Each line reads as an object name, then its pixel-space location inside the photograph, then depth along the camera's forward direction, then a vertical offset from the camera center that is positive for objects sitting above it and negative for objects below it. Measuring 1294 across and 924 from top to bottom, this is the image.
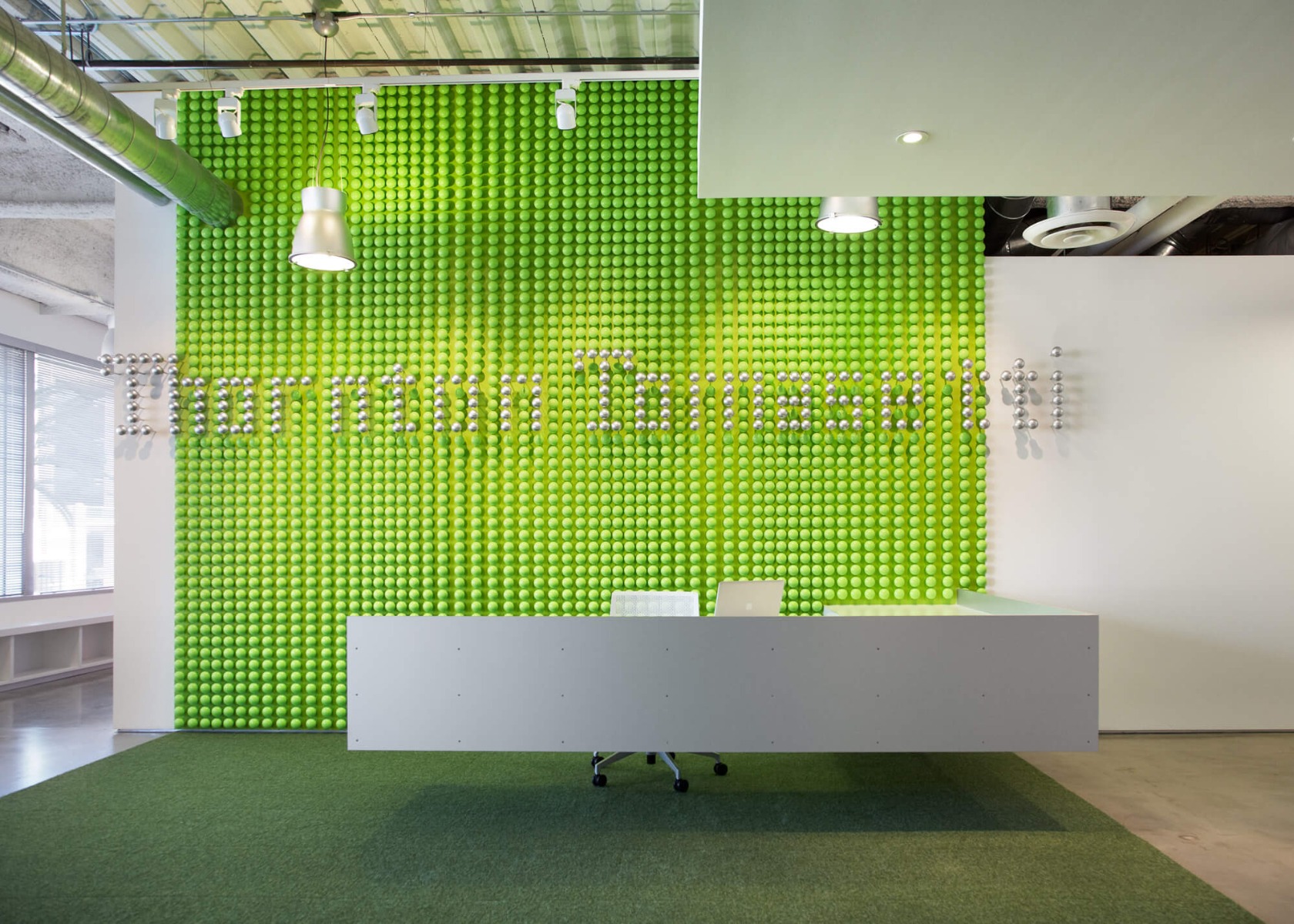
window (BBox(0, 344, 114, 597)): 8.62 +0.03
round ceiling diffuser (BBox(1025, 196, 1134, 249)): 4.96 +1.46
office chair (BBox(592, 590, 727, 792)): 5.31 -0.79
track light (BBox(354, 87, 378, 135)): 5.20 +2.20
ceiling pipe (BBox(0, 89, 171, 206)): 4.59 +1.97
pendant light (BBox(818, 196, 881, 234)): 5.07 +1.54
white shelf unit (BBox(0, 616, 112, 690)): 7.86 -1.71
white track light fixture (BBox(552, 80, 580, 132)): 5.06 +2.20
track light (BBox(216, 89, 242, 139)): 5.01 +2.11
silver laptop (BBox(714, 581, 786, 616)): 4.70 -0.68
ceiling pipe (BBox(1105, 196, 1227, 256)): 5.57 +1.73
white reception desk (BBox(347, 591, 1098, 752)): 4.20 -1.01
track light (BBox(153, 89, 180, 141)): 4.95 +2.07
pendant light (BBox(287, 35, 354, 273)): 5.11 +1.46
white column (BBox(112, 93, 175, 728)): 6.19 -0.20
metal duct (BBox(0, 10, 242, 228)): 4.11 +1.96
